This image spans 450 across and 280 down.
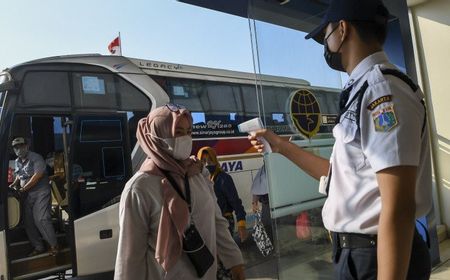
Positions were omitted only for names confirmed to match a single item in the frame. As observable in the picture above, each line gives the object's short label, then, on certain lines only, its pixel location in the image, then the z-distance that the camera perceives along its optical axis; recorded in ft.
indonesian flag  24.22
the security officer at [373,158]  3.71
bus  19.67
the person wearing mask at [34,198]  20.30
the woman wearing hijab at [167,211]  6.63
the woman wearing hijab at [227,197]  16.79
